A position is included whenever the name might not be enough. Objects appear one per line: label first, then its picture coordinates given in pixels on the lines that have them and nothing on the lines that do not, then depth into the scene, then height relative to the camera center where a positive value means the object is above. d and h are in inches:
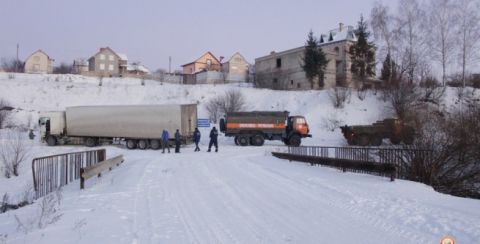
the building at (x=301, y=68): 2249.0 +307.4
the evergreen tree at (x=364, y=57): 2050.9 +311.1
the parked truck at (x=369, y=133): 1254.4 -49.2
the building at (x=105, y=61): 3358.8 +482.9
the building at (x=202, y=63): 3757.4 +519.1
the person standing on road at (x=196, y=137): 1072.5 -51.6
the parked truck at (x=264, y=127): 1283.2 -29.7
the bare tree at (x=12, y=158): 849.5 -88.1
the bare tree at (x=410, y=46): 1770.4 +323.5
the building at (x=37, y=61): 3393.0 +487.6
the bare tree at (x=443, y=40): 1717.5 +335.9
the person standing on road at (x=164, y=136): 1055.0 -47.8
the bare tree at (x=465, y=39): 1688.0 +335.5
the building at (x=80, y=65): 3432.1 +476.3
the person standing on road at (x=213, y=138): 1031.9 -52.1
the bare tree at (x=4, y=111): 1823.9 +35.2
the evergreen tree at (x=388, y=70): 1829.7 +226.2
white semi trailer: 1159.6 -17.8
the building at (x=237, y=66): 3043.8 +410.9
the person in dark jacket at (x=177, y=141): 1035.9 -61.4
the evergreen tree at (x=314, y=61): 2098.9 +302.2
